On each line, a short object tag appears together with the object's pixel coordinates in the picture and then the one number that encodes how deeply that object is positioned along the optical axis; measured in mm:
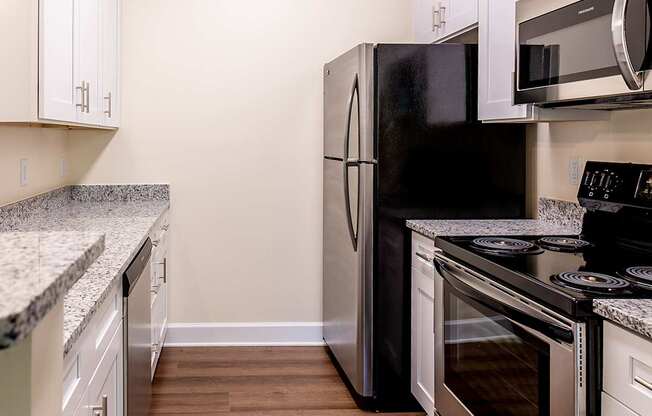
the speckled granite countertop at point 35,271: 585
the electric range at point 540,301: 1618
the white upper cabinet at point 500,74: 2549
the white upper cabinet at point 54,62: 2086
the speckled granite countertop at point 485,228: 2688
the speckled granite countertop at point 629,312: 1386
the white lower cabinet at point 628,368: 1395
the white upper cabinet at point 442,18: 3117
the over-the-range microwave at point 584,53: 1772
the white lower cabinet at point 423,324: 2775
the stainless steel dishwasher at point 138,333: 2107
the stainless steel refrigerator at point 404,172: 3076
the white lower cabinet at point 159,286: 3260
